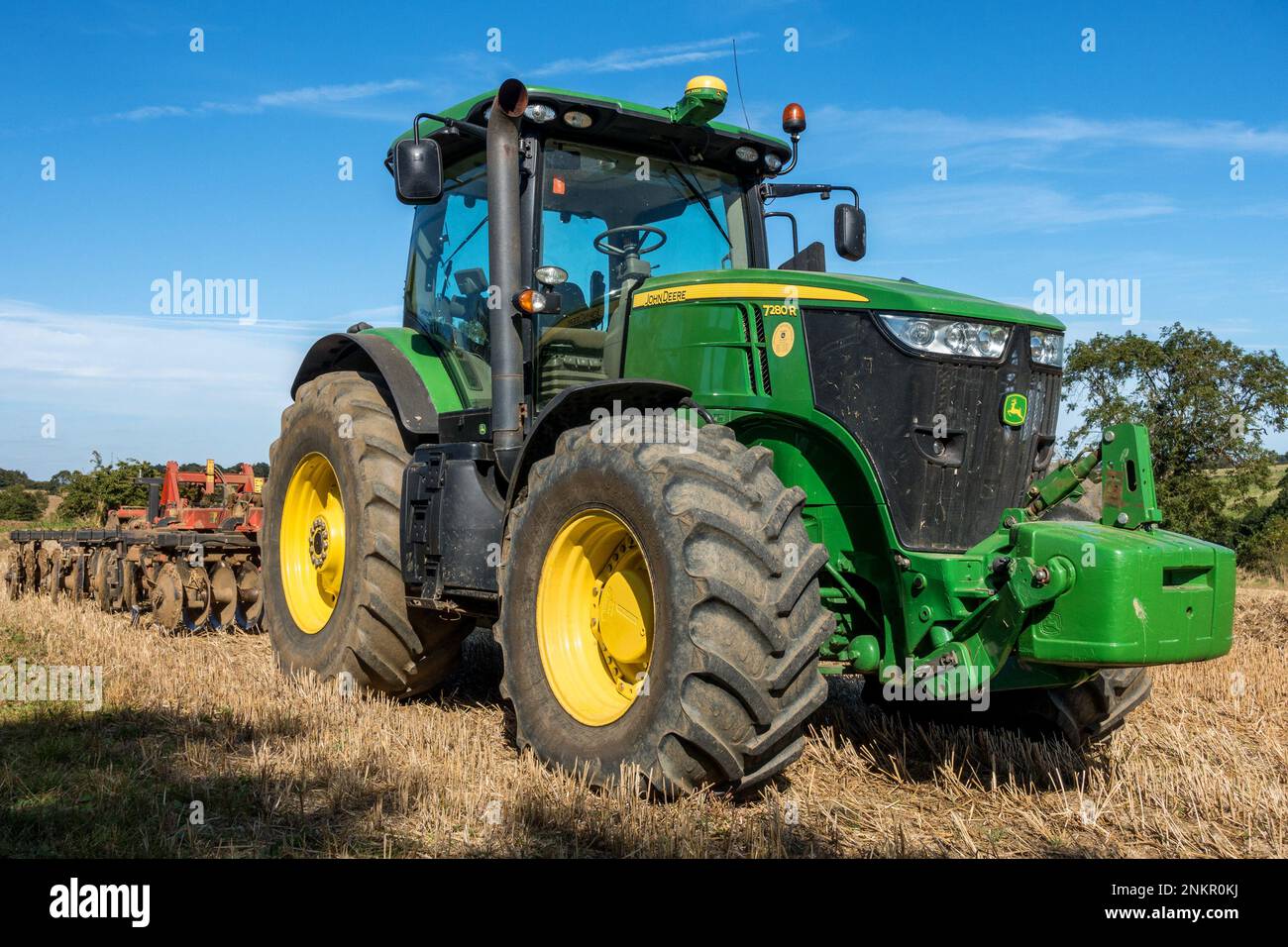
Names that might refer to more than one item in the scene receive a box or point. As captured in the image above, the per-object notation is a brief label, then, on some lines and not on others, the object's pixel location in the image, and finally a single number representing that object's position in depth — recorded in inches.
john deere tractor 153.9
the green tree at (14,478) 1259.4
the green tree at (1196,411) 935.7
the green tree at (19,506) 1067.3
